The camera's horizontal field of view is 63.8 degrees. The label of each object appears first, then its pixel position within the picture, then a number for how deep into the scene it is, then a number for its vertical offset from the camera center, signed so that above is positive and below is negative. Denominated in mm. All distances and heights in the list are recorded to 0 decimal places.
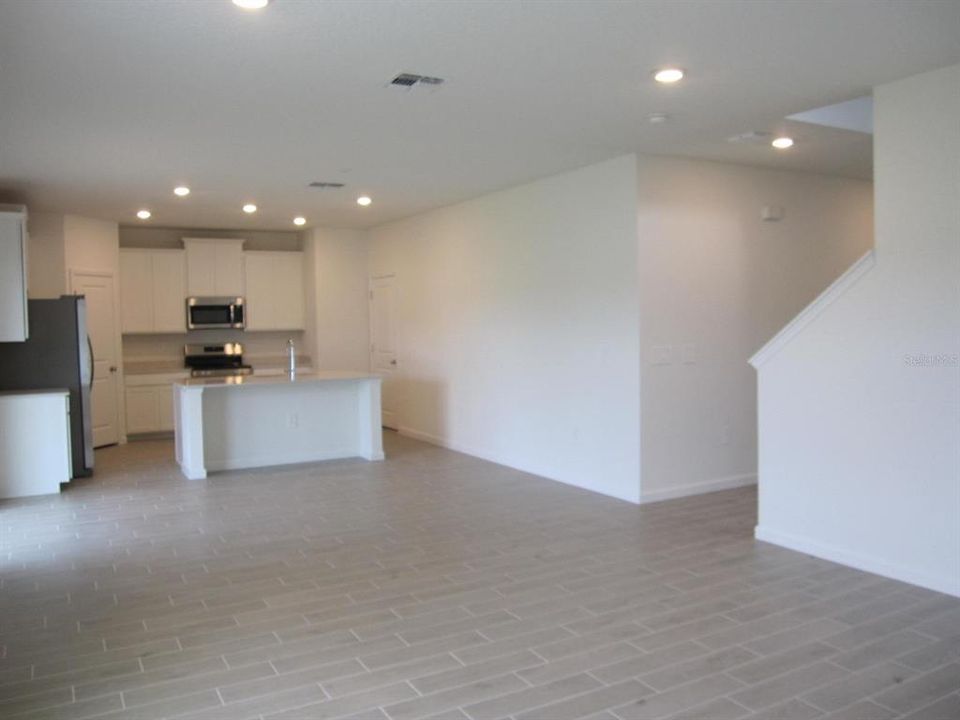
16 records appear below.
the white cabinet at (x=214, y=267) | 10211 +968
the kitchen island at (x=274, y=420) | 7266 -826
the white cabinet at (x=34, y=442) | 6527 -846
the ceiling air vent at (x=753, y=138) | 5301 +1339
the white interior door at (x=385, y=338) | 9953 -26
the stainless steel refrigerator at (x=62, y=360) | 7352 -162
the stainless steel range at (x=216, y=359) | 10242 -260
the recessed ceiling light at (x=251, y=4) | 3009 +1315
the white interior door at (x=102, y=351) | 9062 -109
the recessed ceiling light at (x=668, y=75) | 3951 +1326
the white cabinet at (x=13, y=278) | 6727 +576
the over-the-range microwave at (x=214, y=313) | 10172 +354
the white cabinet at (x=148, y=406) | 9703 -822
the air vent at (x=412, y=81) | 3994 +1338
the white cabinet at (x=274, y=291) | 10578 +656
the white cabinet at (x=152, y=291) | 9867 +647
